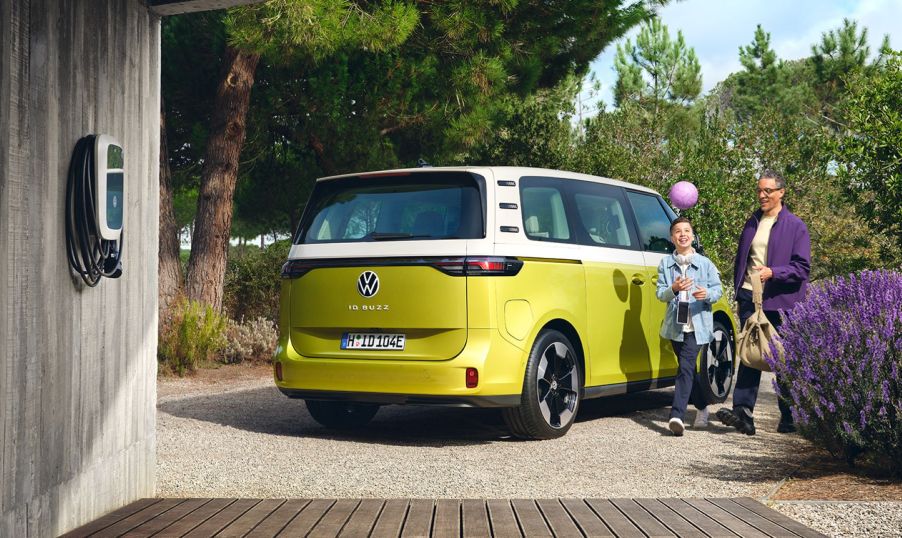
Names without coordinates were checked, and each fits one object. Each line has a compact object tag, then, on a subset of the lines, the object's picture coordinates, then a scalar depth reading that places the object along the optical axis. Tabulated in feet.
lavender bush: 22.53
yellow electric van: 26.86
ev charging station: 17.60
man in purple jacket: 30.09
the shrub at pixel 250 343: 50.72
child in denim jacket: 30.53
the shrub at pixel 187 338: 47.24
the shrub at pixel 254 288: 57.41
